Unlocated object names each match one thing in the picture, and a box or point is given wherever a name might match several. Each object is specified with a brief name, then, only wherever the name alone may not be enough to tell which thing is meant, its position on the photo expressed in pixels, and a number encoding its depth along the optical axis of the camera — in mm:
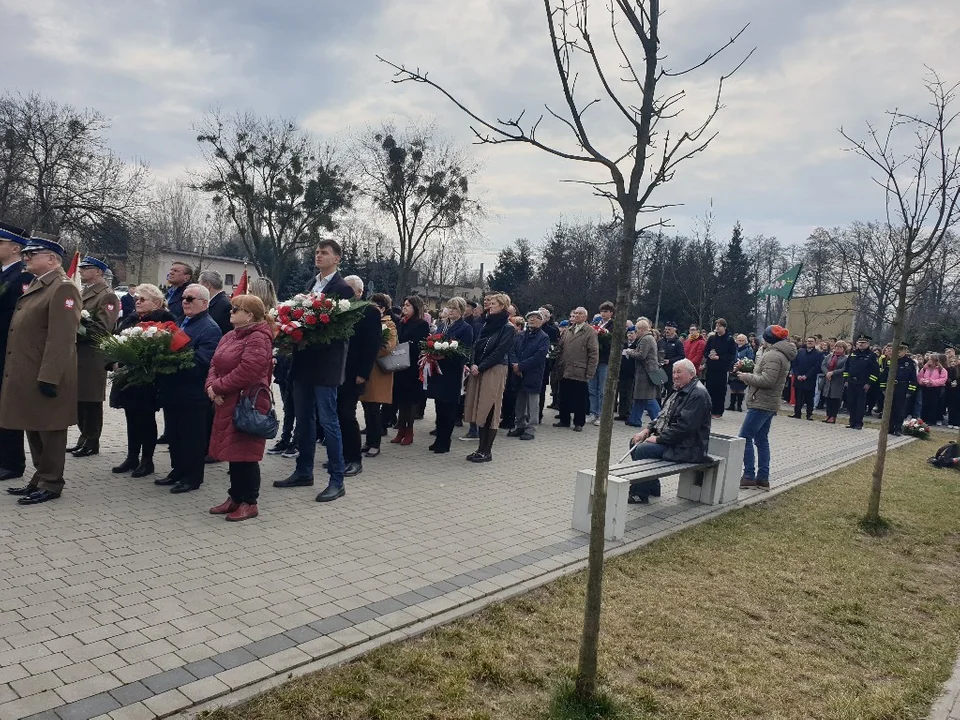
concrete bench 6285
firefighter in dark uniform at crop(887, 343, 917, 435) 16094
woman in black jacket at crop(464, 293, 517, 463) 9242
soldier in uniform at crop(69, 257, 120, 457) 7184
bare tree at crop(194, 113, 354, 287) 39312
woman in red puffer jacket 5887
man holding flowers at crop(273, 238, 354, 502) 6734
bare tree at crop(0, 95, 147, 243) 29922
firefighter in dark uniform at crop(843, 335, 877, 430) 16047
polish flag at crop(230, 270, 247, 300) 7785
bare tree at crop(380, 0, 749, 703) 3430
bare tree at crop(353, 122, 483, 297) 41938
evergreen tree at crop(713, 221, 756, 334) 50312
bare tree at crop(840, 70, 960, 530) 7246
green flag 21625
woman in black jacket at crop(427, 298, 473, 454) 9562
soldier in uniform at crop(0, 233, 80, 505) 5871
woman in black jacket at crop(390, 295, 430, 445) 9766
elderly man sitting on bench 7480
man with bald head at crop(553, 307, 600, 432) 12039
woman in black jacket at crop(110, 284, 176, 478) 7059
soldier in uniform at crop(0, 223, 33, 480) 6598
